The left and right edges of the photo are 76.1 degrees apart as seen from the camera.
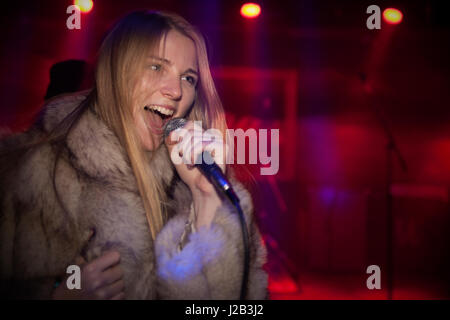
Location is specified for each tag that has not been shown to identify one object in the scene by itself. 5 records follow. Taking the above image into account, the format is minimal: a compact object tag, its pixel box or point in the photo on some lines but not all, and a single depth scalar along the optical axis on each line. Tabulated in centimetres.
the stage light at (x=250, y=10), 262
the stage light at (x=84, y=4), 220
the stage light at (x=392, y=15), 256
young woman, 94
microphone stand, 246
